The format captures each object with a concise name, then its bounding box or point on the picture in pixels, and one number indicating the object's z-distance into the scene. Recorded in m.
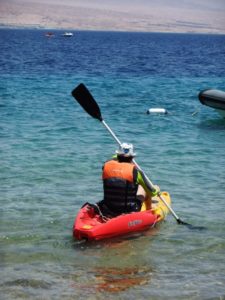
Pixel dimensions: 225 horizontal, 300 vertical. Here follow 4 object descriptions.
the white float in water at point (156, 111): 25.48
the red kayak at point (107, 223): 9.97
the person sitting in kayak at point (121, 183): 10.22
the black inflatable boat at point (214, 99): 23.05
